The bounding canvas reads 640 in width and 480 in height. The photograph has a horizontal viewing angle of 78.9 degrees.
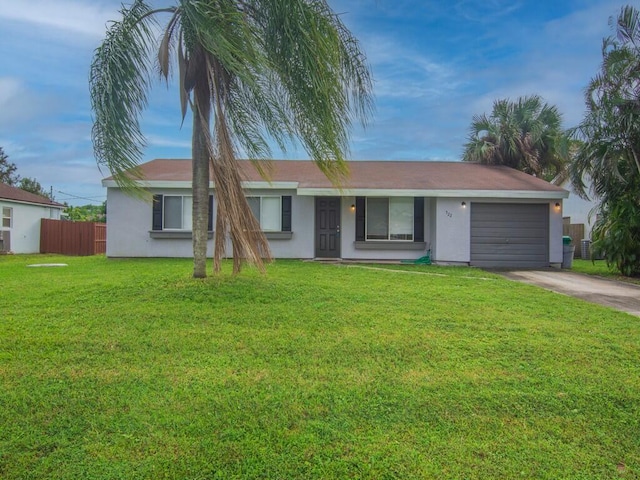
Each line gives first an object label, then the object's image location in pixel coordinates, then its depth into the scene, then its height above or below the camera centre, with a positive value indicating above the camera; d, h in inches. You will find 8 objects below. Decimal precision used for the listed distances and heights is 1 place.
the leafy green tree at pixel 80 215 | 1309.2 +59.1
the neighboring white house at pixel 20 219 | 745.0 +24.5
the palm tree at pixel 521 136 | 673.6 +176.2
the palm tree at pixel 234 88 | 214.4 +87.7
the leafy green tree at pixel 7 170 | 1330.0 +209.0
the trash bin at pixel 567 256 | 502.3 -24.3
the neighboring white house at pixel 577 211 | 701.1 +51.8
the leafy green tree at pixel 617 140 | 390.0 +101.3
